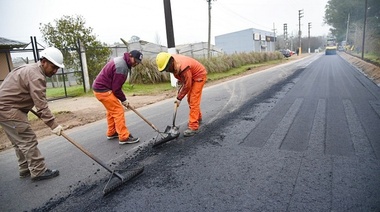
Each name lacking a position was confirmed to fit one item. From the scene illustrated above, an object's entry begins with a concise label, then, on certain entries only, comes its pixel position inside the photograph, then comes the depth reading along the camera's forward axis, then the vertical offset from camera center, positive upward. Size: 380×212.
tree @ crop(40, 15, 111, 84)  11.43 +1.46
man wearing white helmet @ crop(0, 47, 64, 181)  3.10 -0.34
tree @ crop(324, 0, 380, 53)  22.66 +4.81
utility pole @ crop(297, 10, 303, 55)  61.32 +9.67
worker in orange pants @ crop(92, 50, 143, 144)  4.34 -0.27
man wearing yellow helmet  4.52 -0.22
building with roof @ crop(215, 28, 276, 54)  54.06 +4.78
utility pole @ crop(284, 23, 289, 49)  63.04 +7.27
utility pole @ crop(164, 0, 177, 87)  11.78 +1.95
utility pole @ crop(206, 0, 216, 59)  24.64 +4.58
